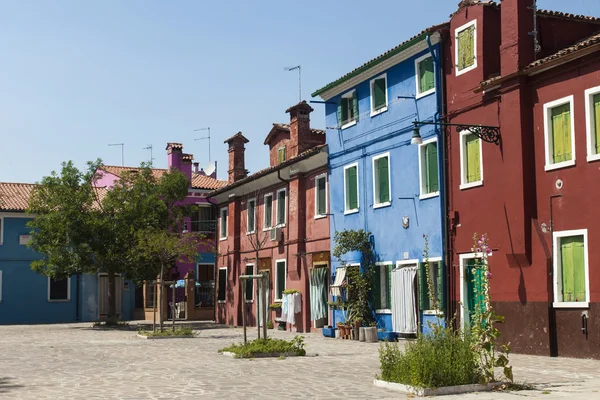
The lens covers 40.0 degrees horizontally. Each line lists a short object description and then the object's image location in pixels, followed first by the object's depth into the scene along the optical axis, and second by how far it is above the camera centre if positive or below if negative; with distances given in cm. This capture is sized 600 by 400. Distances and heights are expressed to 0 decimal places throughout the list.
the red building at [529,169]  1723 +221
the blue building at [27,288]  4244 -85
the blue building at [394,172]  2269 +289
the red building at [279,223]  3017 +187
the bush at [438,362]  1184 -140
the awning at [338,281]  2674 -44
